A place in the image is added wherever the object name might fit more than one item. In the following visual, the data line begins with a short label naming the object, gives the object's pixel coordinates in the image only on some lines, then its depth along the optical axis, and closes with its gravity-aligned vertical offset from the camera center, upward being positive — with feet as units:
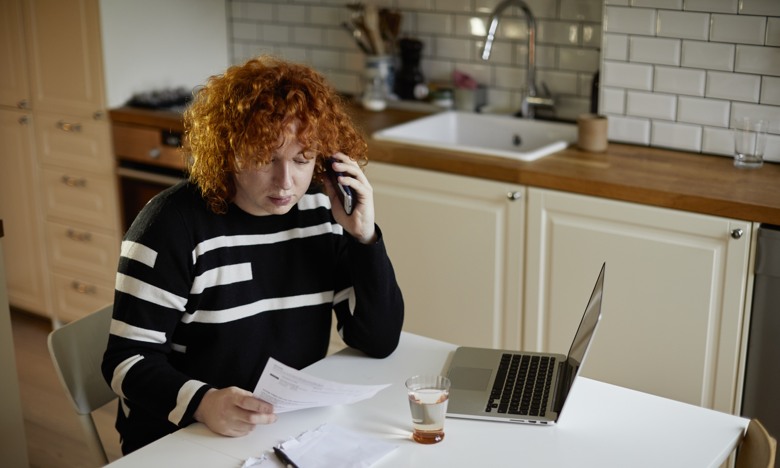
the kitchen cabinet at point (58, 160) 12.41 -2.10
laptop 5.50 -2.30
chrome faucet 10.56 -0.65
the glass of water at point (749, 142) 9.32 -1.33
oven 12.00 -2.01
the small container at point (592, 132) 10.06 -1.34
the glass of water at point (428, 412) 5.17 -2.17
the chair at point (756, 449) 4.85 -2.27
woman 5.74 -1.65
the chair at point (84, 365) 6.36 -2.40
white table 5.07 -2.35
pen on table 4.95 -2.33
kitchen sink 11.00 -1.51
